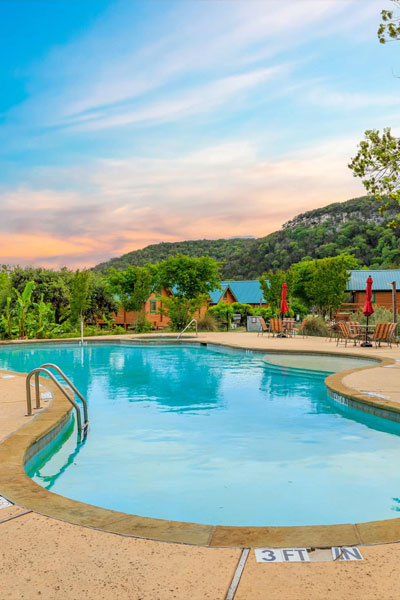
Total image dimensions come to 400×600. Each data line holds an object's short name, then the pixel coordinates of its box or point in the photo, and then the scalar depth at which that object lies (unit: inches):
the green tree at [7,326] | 808.3
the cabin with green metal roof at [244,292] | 1873.8
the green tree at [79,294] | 933.8
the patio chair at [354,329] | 630.5
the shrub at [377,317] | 753.6
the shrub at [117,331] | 975.9
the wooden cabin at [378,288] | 1796.3
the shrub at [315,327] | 816.3
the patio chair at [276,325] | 804.2
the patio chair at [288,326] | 815.1
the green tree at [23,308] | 812.6
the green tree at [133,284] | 1030.4
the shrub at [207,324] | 995.3
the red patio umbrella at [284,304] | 809.5
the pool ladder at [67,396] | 214.8
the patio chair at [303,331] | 837.2
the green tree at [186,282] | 993.5
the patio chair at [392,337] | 573.6
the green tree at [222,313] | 1072.8
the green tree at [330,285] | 949.8
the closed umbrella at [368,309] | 592.9
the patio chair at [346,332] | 616.7
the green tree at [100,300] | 1146.7
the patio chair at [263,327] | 868.6
